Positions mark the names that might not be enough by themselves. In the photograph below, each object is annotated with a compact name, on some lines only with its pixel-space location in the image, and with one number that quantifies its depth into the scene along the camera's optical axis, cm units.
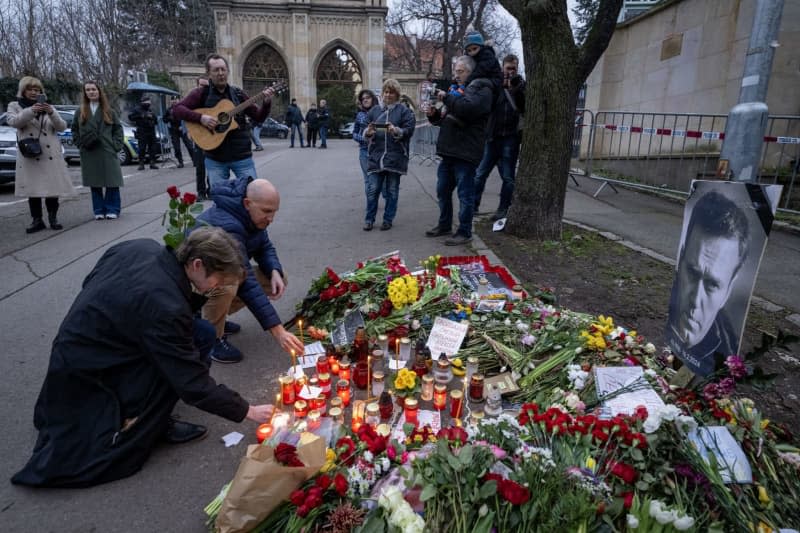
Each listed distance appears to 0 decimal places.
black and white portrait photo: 253
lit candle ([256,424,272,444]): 244
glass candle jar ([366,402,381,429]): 269
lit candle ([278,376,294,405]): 302
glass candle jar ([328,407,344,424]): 272
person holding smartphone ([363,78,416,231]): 678
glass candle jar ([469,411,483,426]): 264
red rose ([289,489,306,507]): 194
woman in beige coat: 655
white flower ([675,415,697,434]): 221
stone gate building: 3634
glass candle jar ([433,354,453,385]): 322
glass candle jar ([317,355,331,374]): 322
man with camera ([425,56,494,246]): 574
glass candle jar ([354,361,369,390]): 330
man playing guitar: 607
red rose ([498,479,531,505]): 182
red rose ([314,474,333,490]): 203
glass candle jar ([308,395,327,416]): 292
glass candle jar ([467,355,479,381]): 336
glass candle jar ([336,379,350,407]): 304
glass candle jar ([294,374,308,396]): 311
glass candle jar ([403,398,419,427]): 279
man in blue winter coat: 309
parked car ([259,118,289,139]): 3300
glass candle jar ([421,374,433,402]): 311
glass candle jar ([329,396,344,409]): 290
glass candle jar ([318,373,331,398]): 317
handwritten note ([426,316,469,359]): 360
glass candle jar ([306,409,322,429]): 265
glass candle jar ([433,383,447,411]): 301
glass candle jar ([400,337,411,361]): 354
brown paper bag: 190
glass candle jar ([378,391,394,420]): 289
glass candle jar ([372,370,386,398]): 310
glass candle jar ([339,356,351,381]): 327
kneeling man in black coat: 215
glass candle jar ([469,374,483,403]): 311
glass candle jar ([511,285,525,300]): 411
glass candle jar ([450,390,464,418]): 288
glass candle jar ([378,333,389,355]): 364
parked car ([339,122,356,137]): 3456
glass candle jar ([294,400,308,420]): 287
